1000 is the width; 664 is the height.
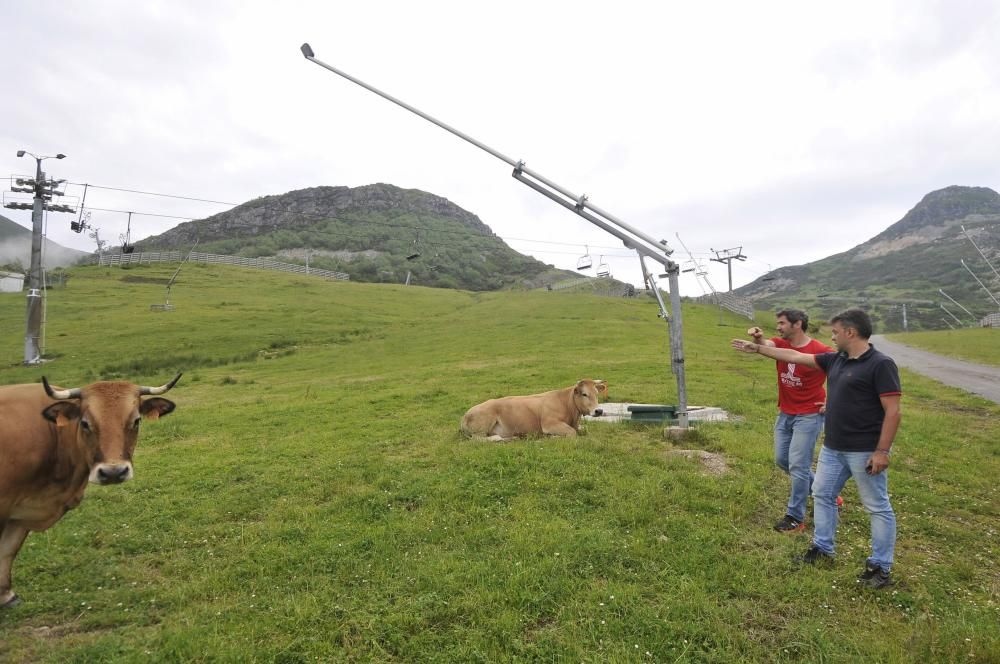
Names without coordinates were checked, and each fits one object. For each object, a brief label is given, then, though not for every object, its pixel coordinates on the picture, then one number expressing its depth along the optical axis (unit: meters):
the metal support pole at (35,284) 34.69
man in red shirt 7.35
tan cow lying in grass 12.56
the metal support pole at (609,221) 11.89
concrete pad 14.39
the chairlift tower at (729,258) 66.81
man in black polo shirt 5.75
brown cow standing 5.76
